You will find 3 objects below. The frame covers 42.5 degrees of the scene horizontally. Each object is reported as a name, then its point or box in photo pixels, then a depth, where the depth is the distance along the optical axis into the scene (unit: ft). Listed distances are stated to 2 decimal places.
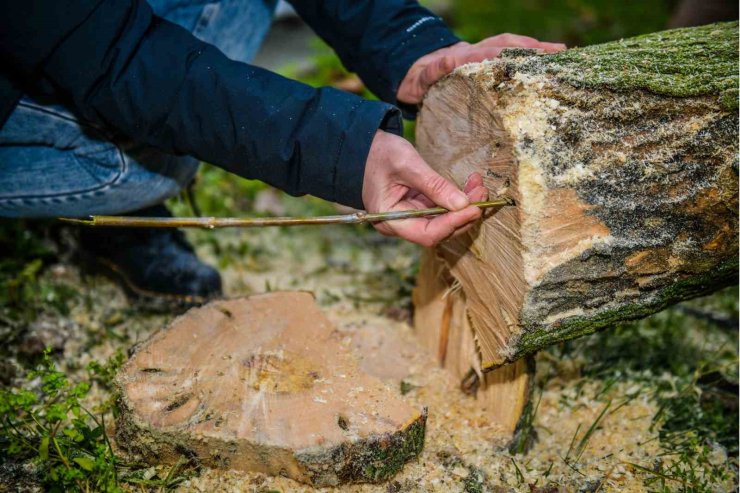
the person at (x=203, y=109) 3.10
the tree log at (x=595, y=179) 2.94
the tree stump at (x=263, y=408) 3.09
